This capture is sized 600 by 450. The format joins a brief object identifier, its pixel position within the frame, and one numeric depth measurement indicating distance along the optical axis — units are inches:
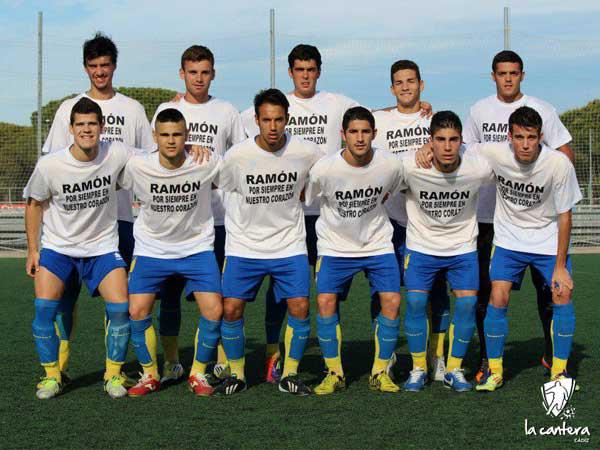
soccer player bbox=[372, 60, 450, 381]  237.9
